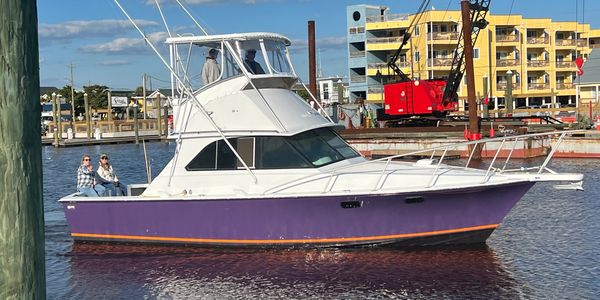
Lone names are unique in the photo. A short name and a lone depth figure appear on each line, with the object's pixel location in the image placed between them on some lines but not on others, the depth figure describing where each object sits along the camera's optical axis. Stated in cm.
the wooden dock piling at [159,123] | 6576
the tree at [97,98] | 11738
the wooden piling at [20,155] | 331
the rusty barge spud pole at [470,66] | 2992
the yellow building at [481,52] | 7425
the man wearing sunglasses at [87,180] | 1530
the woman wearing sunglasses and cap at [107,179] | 1602
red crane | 4128
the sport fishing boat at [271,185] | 1245
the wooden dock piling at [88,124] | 6725
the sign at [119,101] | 11331
